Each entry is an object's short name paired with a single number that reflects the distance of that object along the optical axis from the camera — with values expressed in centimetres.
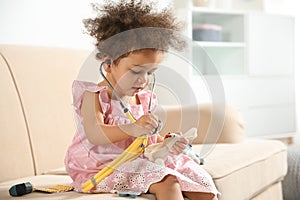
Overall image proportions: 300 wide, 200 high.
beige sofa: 225
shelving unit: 450
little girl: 192
